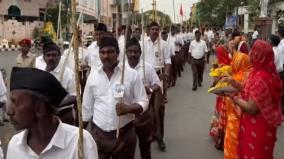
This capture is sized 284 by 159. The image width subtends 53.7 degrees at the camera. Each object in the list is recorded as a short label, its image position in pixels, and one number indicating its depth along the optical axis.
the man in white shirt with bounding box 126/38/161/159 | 3.08
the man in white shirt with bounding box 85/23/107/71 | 4.26
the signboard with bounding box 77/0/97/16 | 19.93
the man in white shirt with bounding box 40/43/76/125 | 2.78
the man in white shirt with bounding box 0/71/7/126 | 3.23
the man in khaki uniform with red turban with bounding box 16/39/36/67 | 4.69
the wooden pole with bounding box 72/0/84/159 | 1.34
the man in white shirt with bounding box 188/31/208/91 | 7.88
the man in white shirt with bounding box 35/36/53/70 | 3.10
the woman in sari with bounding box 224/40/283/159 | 2.38
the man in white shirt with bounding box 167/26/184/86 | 8.22
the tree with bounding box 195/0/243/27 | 22.83
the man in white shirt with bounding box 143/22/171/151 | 4.80
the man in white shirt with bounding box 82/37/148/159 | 2.36
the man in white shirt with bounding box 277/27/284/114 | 5.33
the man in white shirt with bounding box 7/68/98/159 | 1.22
